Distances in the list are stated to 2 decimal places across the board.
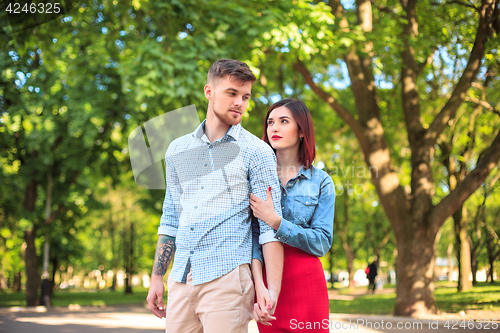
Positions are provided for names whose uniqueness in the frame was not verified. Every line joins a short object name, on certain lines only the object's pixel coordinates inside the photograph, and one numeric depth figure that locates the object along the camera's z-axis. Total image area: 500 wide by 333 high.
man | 2.29
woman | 2.48
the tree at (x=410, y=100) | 10.12
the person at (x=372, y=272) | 24.98
